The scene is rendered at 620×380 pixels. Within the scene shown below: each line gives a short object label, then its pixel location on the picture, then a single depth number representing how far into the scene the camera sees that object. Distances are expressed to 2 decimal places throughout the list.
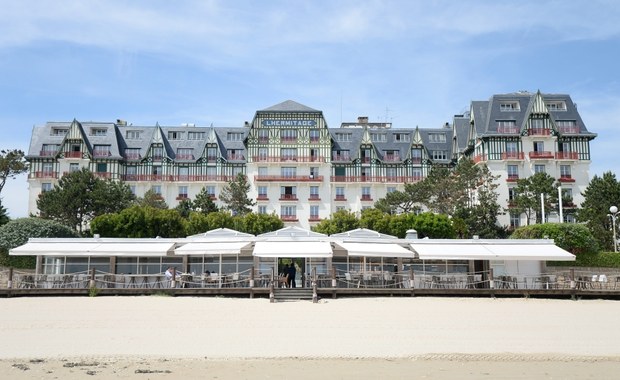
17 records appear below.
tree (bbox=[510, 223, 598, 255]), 41.91
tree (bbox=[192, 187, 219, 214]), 53.91
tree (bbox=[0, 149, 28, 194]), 54.44
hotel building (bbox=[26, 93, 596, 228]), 58.00
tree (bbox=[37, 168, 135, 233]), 49.16
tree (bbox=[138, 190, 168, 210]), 55.28
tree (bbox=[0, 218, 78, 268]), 39.38
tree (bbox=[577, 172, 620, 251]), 46.12
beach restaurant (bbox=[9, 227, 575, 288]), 29.66
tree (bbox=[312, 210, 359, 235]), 48.97
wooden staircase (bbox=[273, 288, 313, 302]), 28.11
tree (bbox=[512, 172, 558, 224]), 50.59
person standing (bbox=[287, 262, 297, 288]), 30.11
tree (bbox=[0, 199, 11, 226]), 47.78
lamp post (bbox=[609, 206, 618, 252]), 37.34
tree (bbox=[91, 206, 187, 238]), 45.75
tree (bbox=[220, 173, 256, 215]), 55.12
